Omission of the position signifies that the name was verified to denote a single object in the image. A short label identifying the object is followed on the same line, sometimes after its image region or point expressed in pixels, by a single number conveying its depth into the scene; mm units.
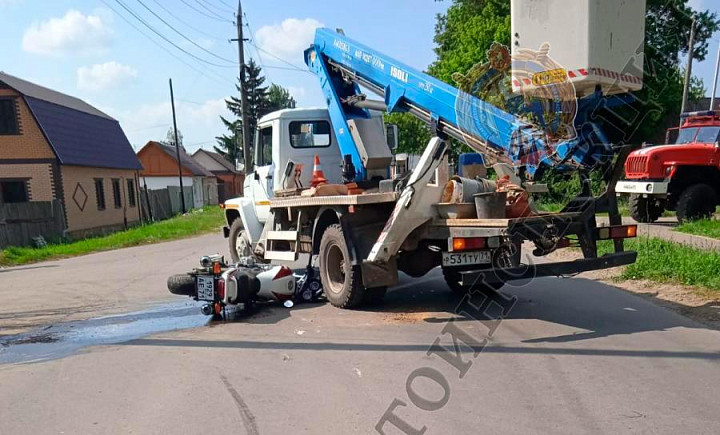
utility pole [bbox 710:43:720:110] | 27781
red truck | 13977
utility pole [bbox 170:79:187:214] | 39125
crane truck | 5676
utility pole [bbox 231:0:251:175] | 23625
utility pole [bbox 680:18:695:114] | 23234
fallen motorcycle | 7195
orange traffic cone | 8781
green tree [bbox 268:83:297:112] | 71475
